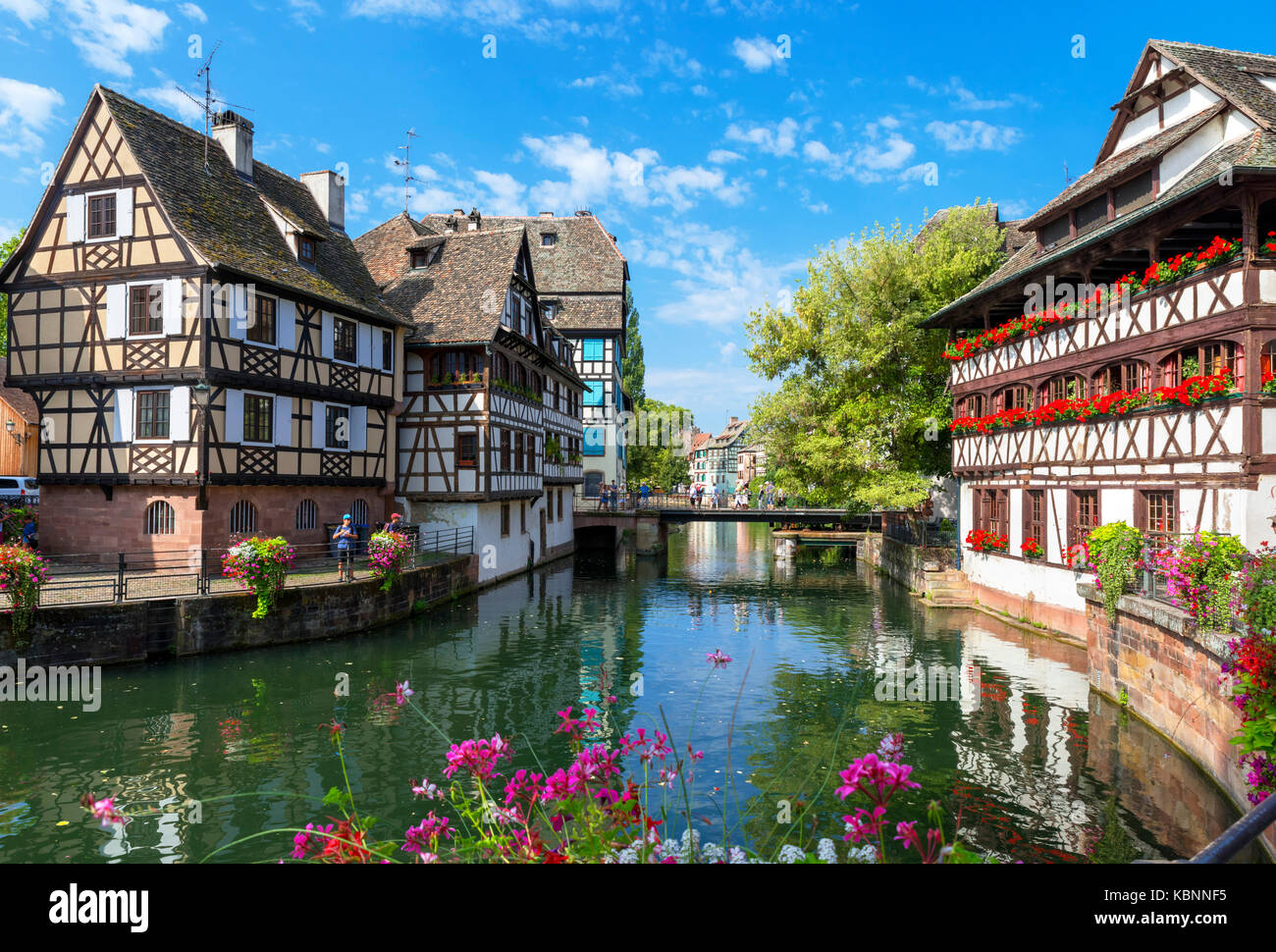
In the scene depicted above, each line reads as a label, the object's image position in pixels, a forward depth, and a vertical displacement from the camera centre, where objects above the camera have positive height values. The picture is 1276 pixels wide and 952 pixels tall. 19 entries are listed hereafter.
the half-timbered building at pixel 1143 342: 14.55 +3.13
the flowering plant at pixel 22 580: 15.01 -1.78
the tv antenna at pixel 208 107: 24.91 +11.88
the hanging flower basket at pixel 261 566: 17.89 -1.83
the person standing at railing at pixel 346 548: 21.14 -1.70
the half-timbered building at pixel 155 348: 20.72 +3.72
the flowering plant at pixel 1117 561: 14.48 -1.48
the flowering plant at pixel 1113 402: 14.95 +1.73
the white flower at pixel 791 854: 4.07 -1.91
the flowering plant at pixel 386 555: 21.36 -1.89
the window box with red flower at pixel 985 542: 23.69 -1.85
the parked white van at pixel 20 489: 27.91 -0.08
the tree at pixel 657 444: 72.35 +3.74
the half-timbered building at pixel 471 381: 28.67 +3.87
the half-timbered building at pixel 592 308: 53.31 +11.74
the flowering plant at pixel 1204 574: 11.25 -1.42
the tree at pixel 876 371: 32.78 +4.71
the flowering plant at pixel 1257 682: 7.44 -1.98
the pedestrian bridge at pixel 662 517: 41.94 -1.90
